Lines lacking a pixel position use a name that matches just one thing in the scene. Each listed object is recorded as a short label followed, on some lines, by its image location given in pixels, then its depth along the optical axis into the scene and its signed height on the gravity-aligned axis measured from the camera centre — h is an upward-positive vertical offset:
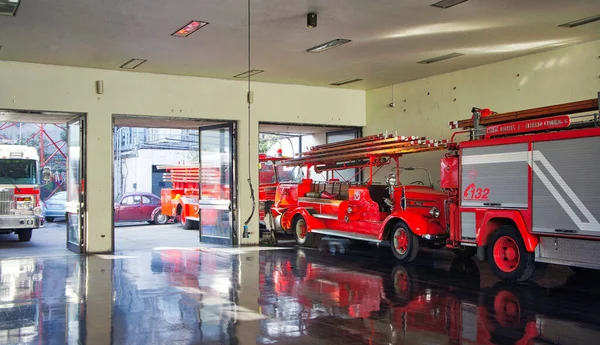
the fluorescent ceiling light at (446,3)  9.30 +2.75
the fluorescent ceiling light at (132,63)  13.30 +2.71
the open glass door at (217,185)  15.61 -0.02
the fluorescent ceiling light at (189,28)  10.45 +2.76
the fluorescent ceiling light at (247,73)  14.41 +2.68
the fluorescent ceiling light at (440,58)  13.04 +2.71
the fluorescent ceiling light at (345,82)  15.80 +2.68
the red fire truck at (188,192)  17.97 -0.27
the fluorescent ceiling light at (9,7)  9.08 +2.74
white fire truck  16.02 -0.13
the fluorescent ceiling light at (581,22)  10.18 +2.71
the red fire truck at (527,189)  8.59 -0.12
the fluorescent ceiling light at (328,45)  11.73 +2.73
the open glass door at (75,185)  13.89 +0.01
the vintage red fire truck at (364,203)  11.73 -0.46
